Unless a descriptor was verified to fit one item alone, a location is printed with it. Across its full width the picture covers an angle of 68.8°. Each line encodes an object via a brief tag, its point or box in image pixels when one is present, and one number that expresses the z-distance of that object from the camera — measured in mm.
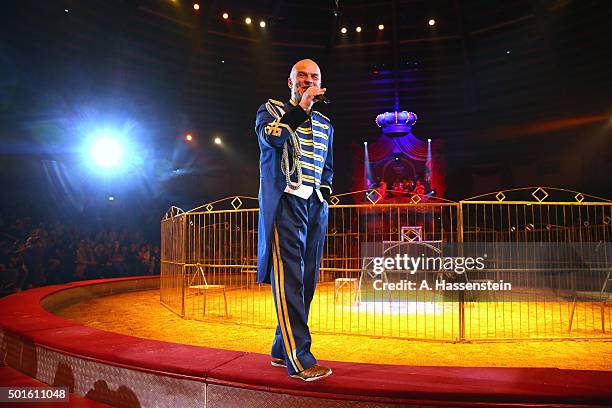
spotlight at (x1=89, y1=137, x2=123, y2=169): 12510
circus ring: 2094
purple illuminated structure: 15555
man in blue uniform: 2225
